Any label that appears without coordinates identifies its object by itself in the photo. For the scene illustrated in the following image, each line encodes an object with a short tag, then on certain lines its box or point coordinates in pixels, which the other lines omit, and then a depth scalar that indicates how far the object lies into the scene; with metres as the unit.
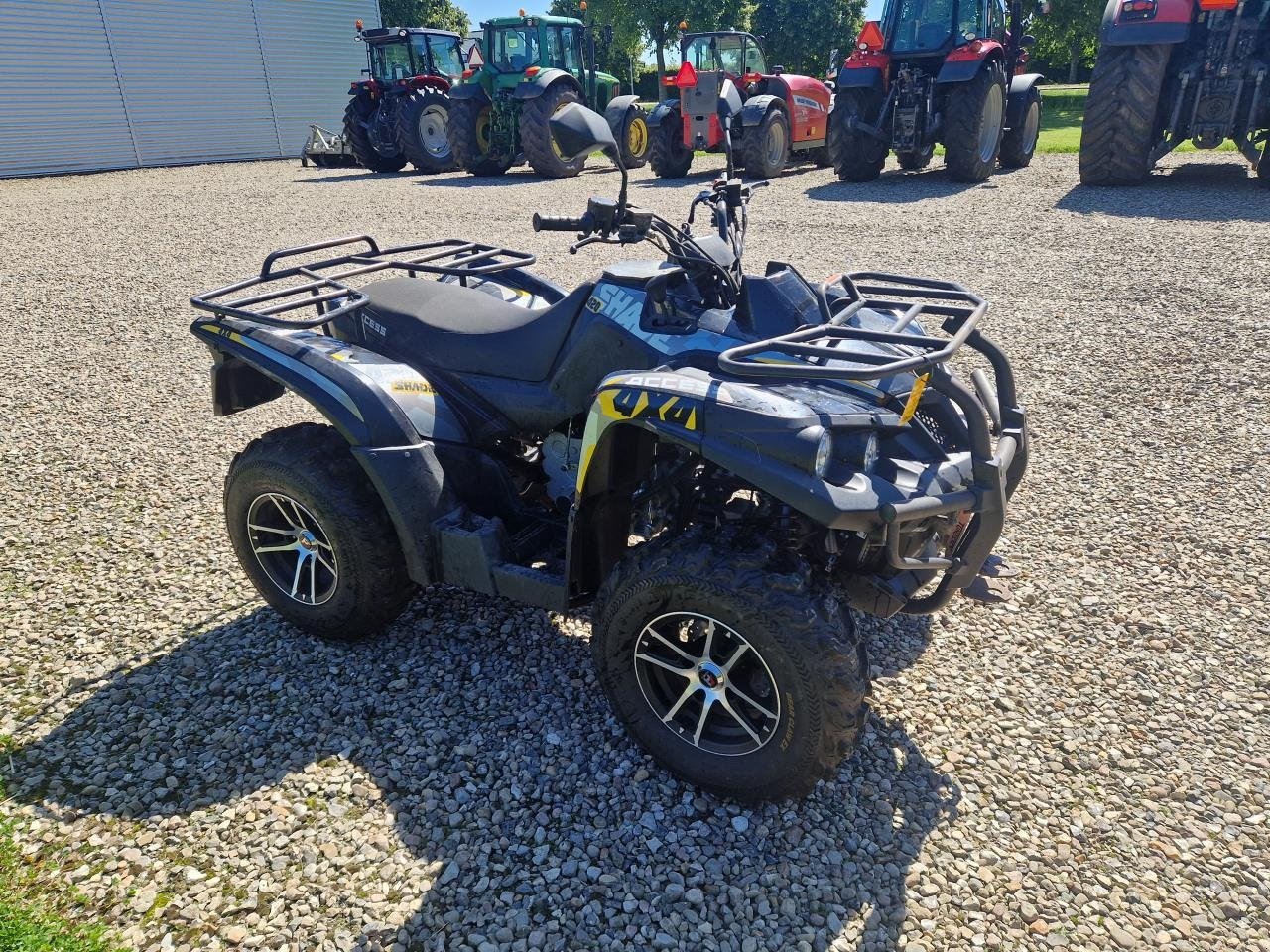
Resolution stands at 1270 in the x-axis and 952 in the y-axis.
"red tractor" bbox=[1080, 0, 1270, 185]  10.18
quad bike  2.25
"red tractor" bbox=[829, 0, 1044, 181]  12.23
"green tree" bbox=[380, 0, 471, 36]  49.44
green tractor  15.53
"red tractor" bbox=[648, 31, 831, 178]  13.88
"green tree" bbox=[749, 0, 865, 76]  45.22
